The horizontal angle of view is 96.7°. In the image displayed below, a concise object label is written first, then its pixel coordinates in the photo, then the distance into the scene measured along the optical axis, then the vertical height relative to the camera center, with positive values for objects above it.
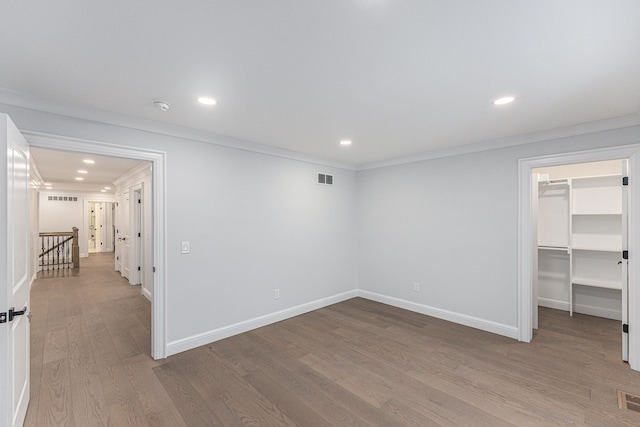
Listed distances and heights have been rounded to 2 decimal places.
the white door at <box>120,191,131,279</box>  6.82 -0.55
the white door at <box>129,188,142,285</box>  6.20 -0.54
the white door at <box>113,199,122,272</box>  7.79 -0.64
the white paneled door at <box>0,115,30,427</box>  1.74 -0.43
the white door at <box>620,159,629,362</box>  3.00 -0.63
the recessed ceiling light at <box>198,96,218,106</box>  2.45 +1.00
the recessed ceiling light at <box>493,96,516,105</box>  2.42 +0.98
